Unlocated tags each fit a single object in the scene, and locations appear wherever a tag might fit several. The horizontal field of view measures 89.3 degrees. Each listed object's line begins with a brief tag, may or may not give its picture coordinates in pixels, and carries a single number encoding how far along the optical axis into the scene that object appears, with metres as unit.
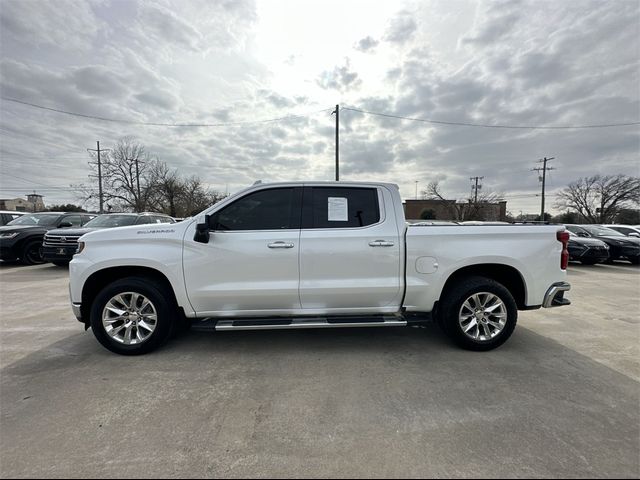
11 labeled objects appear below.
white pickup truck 3.60
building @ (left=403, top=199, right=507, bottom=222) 43.75
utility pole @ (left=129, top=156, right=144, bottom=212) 39.56
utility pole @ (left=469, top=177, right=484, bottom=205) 44.03
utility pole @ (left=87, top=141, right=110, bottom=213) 37.25
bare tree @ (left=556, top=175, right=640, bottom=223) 45.91
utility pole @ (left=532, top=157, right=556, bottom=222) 45.10
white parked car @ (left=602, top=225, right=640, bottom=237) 13.99
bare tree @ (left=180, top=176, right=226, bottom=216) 42.72
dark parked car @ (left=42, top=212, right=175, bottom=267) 9.10
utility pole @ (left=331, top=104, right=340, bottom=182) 18.77
